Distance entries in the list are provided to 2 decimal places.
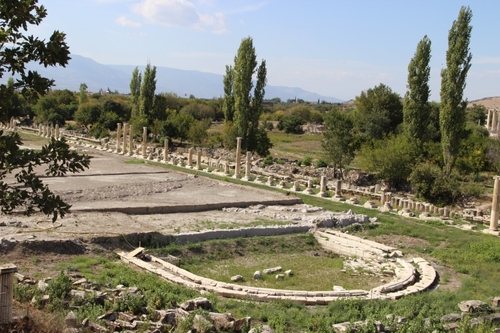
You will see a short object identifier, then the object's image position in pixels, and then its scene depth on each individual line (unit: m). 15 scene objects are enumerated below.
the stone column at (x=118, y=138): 43.28
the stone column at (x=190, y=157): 35.78
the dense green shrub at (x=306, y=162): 41.94
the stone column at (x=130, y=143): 41.66
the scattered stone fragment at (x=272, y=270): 15.14
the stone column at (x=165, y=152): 38.05
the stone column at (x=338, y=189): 26.45
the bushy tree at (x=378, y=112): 46.09
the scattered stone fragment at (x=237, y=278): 14.33
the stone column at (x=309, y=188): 27.73
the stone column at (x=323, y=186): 27.16
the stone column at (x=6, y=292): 8.17
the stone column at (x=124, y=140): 42.44
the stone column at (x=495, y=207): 21.02
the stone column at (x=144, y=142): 40.25
